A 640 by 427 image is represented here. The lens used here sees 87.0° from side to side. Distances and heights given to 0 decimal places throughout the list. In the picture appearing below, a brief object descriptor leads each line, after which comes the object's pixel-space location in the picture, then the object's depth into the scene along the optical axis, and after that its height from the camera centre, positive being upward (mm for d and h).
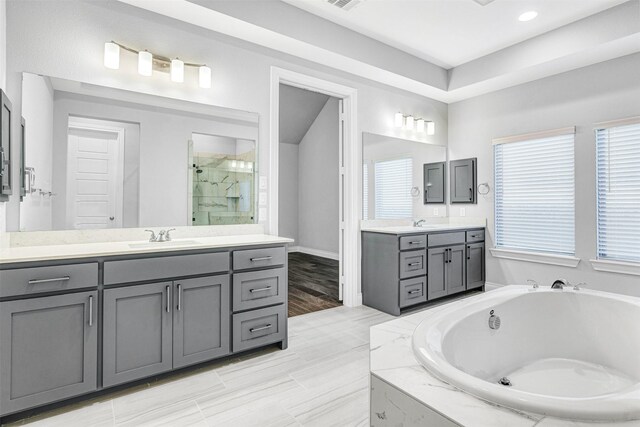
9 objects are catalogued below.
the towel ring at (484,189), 4273 +403
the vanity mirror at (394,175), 3877 +546
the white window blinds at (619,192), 3113 +274
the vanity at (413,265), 3416 -485
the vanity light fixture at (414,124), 4133 +1230
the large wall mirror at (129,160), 2154 +443
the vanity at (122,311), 1679 -538
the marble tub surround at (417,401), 950 -559
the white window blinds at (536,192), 3590 +320
